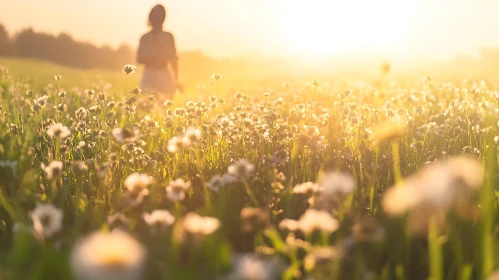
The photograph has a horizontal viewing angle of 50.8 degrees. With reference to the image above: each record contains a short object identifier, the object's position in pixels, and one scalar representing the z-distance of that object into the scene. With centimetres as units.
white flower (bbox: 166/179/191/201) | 263
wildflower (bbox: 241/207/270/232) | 214
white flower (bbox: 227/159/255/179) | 302
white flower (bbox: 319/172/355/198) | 214
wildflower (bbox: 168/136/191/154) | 326
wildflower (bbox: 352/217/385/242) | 187
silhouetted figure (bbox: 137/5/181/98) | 1090
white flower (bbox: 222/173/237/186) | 312
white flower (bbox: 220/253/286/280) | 149
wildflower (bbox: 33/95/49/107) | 507
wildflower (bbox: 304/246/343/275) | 168
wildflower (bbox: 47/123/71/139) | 340
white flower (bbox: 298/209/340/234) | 192
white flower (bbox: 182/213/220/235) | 196
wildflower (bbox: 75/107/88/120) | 516
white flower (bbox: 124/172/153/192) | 260
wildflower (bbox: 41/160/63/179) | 298
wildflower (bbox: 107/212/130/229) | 245
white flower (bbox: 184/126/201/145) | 338
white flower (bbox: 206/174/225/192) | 311
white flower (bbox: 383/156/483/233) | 169
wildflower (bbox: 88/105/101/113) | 489
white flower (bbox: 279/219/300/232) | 218
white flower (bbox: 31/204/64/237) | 214
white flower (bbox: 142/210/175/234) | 231
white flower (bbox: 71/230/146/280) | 132
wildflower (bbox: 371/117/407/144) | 261
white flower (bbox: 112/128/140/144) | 329
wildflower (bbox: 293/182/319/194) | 270
